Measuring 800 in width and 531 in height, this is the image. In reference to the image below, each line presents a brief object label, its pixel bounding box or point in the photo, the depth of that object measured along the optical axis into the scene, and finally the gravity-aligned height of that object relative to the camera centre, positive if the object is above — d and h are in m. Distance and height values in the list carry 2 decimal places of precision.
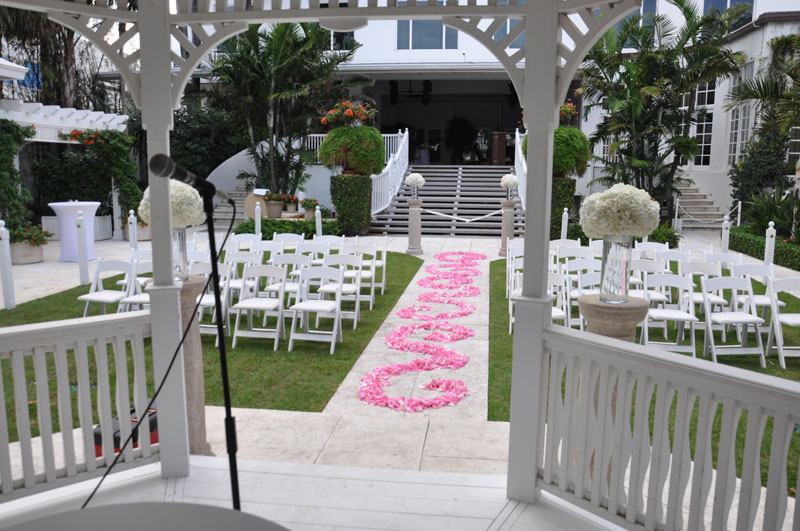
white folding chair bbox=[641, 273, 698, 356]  6.54 -1.20
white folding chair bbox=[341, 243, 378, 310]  8.70 -0.77
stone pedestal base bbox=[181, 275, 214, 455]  4.16 -1.21
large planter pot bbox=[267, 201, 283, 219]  17.27 -0.35
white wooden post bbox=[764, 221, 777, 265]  9.63 -0.74
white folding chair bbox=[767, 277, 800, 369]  6.20 -1.22
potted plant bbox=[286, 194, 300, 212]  17.59 -0.22
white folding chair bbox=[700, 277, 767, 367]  6.38 -1.21
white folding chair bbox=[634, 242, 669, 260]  8.63 -0.69
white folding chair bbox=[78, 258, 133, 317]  7.43 -1.16
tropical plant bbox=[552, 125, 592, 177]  14.88 +1.05
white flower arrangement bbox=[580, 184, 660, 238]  3.85 -0.11
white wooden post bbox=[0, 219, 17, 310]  8.54 -1.03
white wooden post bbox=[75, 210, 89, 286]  10.18 -0.97
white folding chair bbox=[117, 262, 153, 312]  7.14 -1.15
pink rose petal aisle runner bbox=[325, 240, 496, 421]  5.36 -1.67
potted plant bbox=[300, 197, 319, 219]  17.50 -0.31
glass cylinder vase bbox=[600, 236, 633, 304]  3.77 -0.43
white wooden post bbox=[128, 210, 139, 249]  10.71 -0.60
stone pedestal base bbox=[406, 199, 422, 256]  13.79 -0.68
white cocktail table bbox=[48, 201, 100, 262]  12.93 -0.69
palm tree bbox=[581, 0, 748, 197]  15.79 +2.80
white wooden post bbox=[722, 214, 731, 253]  11.47 -0.63
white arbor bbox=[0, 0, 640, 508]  3.27 +0.64
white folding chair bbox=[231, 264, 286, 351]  7.00 -1.18
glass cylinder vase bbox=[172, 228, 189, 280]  4.39 -0.37
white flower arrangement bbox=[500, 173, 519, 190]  14.32 +0.31
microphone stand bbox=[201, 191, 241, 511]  2.02 -0.57
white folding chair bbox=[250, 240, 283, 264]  8.88 -0.72
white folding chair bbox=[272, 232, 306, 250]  9.19 -0.61
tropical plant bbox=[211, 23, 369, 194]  17.62 +3.01
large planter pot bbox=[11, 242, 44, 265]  12.71 -1.16
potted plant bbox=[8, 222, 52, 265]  12.66 -0.96
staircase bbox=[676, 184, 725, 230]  18.88 -0.44
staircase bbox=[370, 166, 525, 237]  17.58 -0.18
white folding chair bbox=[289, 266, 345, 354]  6.88 -1.19
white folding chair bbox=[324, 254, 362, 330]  7.41 -1.09
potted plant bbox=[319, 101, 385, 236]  16.06 +0.85
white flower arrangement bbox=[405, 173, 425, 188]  15.12 +0.35
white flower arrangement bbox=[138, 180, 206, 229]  4.39 -0.08
